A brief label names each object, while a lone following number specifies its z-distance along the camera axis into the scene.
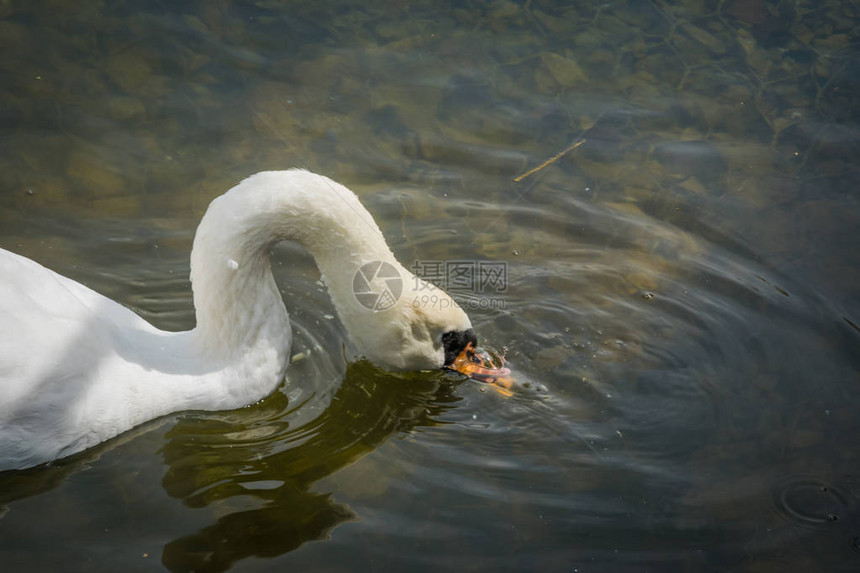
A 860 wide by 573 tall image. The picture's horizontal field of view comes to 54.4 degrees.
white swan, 3.70
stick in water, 6.16
